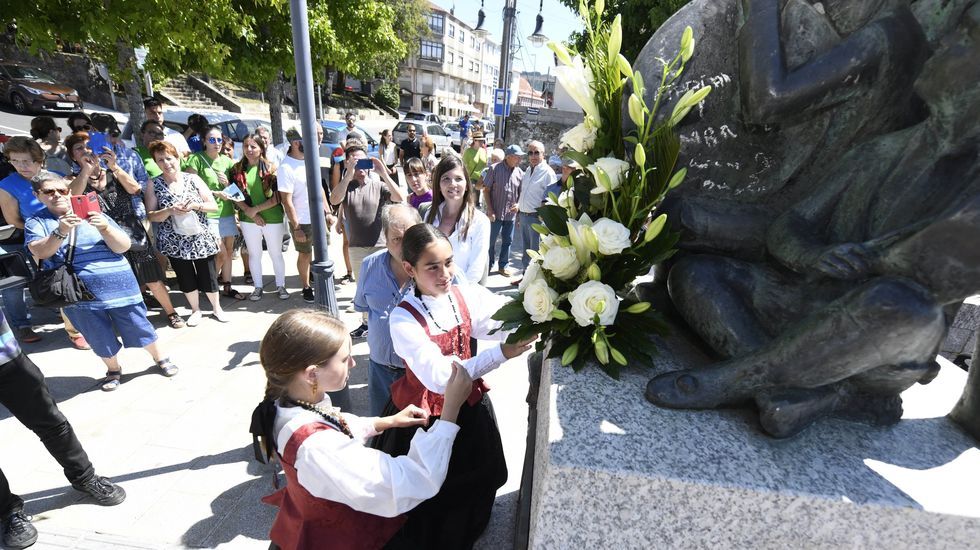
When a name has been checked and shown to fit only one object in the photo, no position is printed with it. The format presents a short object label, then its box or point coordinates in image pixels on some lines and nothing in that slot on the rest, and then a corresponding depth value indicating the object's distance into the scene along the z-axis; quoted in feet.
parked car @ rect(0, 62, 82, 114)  57.88
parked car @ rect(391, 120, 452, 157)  62.39
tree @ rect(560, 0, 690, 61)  31.42
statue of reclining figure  4.58
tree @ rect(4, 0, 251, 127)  20.07
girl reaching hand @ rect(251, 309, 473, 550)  4.95
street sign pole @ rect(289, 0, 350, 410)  9.41
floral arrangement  5.42
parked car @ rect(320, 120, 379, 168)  46.78
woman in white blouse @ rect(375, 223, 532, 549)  6.45
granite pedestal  4.37
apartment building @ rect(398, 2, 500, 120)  175.42
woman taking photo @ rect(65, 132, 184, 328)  14.38
